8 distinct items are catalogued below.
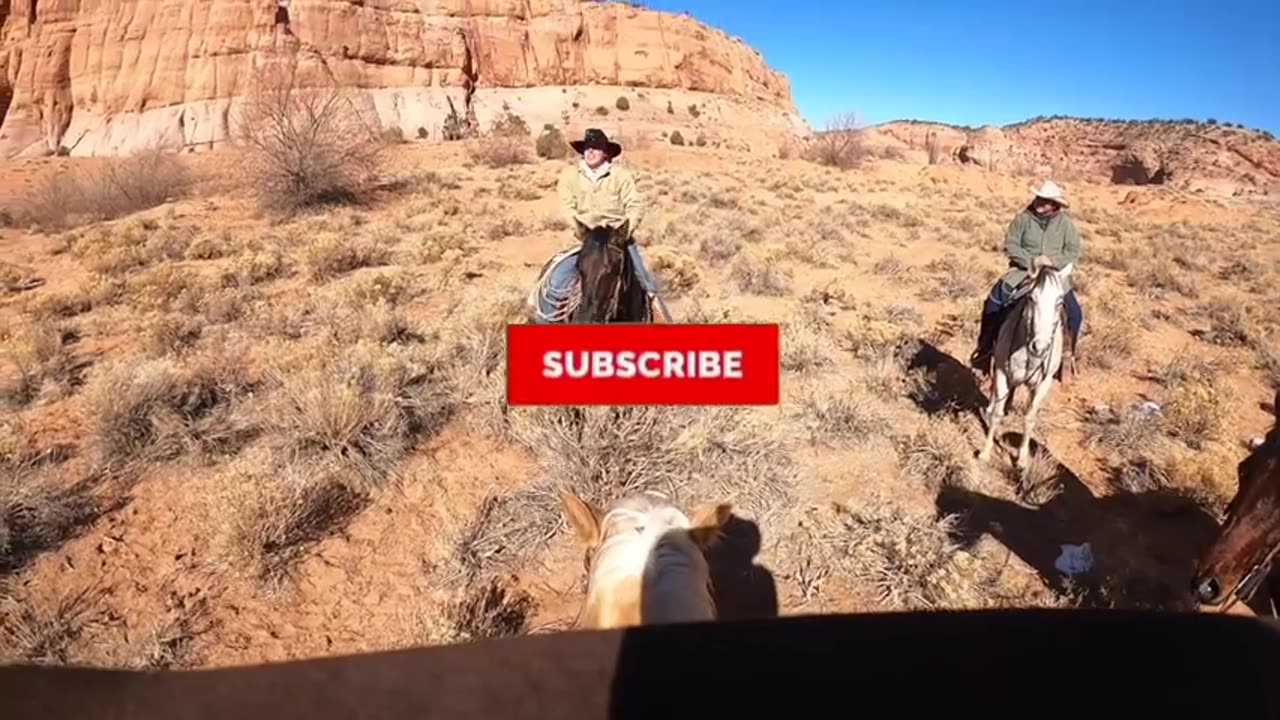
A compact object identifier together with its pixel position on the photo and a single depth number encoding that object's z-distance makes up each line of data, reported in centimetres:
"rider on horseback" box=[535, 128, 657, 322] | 584
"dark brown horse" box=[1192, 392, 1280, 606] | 242
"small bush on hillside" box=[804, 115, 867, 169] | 3716
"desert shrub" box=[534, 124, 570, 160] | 3194
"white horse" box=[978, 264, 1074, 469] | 500
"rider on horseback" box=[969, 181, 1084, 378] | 589
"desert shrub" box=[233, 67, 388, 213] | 1766
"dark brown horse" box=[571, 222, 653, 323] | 541
